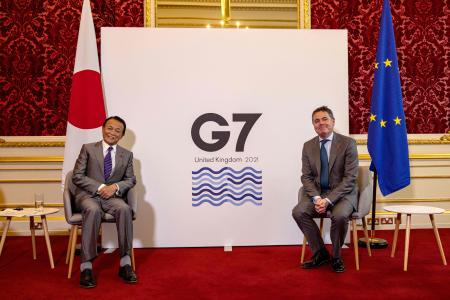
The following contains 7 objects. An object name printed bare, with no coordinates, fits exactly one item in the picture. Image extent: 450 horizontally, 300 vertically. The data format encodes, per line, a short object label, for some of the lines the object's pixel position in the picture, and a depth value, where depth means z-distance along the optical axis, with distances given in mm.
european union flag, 5020
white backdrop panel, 5031
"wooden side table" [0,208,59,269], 4363
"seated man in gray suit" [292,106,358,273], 4238
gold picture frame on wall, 6031
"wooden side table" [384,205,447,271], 4218
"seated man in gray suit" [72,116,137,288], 3932
